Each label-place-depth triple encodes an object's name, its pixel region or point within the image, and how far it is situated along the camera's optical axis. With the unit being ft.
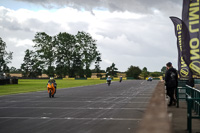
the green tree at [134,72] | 568.00
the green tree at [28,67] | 484.33
